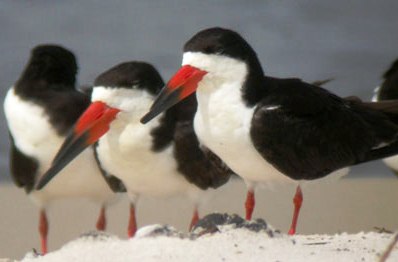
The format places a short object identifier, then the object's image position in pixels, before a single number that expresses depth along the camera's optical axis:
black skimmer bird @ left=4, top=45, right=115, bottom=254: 12.45
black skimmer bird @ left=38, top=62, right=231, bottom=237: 11.64
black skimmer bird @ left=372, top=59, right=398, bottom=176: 15.27
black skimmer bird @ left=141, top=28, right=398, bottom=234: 10.72
